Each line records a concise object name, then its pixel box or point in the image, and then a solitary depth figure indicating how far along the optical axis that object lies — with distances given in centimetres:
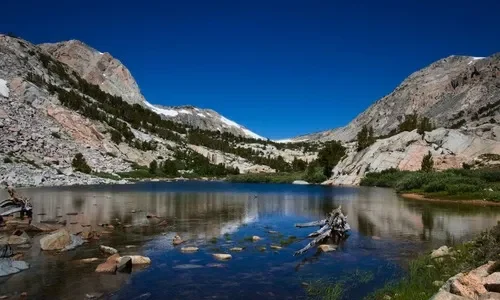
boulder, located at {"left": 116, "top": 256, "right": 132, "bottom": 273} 2119
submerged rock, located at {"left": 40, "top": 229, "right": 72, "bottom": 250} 2609
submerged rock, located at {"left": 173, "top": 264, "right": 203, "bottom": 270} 2266
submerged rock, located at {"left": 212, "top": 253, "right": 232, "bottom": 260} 2500
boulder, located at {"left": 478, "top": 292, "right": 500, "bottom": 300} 1054
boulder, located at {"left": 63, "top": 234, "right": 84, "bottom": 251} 2638
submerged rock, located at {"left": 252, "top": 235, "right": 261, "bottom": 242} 3190
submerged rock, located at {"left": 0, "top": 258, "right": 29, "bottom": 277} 1998
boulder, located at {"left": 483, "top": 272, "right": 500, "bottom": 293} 1100
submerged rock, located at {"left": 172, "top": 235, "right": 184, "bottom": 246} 2952
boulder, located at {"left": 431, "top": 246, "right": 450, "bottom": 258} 2307
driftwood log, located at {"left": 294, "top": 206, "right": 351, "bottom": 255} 3212
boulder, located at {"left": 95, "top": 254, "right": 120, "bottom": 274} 2097
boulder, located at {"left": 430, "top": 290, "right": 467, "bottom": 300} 1099
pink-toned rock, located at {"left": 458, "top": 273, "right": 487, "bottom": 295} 1137
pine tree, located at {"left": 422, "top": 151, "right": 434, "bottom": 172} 10136
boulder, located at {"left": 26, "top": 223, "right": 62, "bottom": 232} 3306
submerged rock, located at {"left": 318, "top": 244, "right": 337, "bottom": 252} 2782
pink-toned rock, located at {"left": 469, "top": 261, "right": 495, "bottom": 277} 1290
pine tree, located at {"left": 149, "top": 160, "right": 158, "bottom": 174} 15745
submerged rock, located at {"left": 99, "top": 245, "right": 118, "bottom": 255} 2558
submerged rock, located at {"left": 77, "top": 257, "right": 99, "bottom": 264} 2308
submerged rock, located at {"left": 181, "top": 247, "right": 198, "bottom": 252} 2699
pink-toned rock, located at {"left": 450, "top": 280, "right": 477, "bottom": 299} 1131
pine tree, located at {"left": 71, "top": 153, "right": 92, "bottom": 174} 12619
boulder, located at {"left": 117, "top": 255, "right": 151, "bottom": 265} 2319
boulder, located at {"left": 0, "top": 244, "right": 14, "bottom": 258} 2292
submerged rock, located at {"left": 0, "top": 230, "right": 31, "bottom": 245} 2745
